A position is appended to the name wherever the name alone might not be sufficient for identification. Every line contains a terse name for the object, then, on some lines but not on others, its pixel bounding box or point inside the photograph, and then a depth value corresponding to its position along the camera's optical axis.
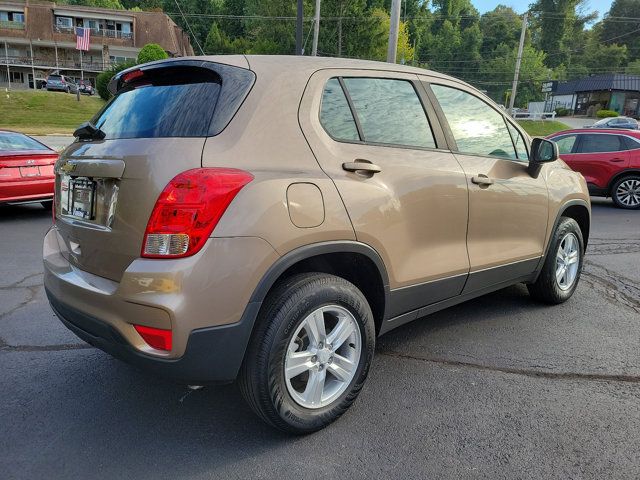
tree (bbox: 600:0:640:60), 90.81
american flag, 38.81
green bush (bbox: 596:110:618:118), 42.01
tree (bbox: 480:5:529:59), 90.50
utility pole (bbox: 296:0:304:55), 15.65
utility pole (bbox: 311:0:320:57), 25.95
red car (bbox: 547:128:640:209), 10.23
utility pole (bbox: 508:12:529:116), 43.24
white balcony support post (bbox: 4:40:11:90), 53.16
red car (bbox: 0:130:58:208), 7.50
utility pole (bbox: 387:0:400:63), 14.62
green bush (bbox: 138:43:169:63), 31.02
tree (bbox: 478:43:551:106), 74.69
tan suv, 2.09
